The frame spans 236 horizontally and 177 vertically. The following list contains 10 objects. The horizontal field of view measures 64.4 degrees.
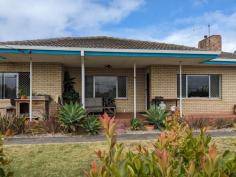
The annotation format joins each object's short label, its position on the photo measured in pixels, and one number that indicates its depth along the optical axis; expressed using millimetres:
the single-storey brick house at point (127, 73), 7933
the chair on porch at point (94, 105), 9365
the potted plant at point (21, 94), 8428
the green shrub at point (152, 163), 1249
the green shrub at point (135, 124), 7815
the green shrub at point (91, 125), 7135
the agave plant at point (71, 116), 7131
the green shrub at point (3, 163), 1746
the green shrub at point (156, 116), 7988
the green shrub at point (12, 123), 7040
